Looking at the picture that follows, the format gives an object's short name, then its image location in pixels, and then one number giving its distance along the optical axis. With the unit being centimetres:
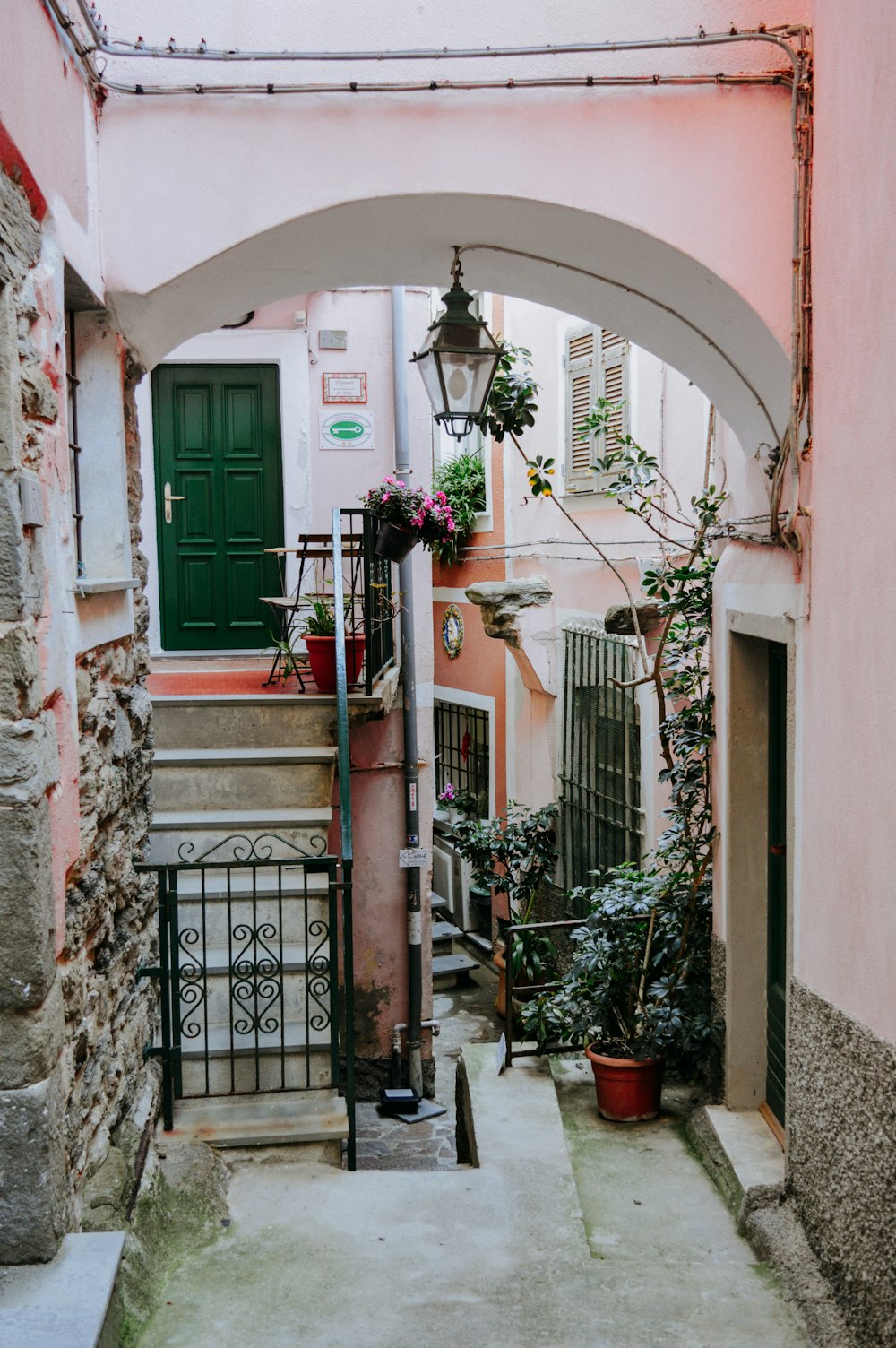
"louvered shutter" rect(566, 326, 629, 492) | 893
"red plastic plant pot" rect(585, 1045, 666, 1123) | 527
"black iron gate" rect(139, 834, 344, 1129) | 474
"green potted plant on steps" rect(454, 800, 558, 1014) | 970
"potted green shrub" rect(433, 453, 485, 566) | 1220
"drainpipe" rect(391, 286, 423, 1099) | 820
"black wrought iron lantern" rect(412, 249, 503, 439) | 454
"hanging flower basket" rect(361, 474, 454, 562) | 752
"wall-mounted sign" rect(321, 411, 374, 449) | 887
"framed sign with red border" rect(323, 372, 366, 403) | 888
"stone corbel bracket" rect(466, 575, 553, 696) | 1037
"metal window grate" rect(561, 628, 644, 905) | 865
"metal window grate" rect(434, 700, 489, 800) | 1280
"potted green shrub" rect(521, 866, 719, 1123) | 529
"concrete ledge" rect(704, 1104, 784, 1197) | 442
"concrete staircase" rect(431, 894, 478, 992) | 1053
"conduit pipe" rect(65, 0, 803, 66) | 396
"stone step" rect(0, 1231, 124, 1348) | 269
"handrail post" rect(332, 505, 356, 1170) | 475
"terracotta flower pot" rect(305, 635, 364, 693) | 716
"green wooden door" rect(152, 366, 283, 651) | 902
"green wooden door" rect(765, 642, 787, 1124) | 489
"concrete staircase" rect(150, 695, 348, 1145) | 486
